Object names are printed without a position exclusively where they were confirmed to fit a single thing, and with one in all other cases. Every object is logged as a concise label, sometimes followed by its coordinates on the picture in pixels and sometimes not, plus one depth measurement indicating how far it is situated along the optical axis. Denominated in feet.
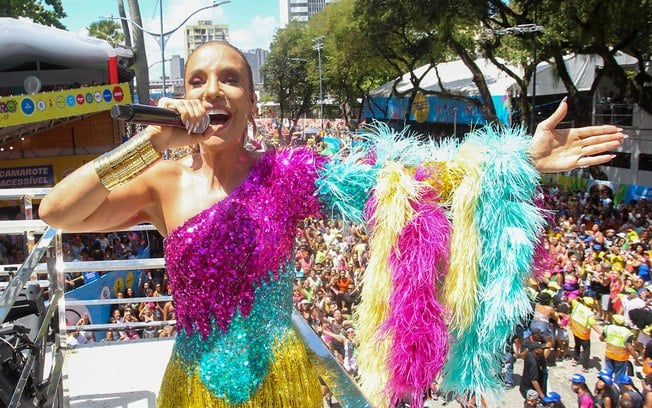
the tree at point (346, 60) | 93.09
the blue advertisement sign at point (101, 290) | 22.03
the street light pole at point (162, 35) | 51.38
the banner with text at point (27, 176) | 43.88
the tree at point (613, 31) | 43.93
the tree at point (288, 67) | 149.28
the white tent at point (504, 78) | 67.10
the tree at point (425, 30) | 57.26
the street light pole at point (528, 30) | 49.37
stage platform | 8.75
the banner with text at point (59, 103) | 32.35
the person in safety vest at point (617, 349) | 21.75
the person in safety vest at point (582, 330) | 24.98
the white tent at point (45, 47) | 40.60
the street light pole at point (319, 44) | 108.96
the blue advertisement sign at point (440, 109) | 73.72
